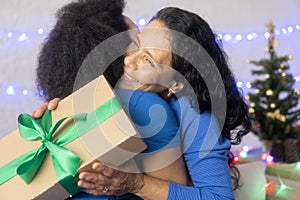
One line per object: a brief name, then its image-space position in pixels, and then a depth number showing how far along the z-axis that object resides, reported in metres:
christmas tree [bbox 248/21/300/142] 2.73
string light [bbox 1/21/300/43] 3.31
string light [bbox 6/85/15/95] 2.76
